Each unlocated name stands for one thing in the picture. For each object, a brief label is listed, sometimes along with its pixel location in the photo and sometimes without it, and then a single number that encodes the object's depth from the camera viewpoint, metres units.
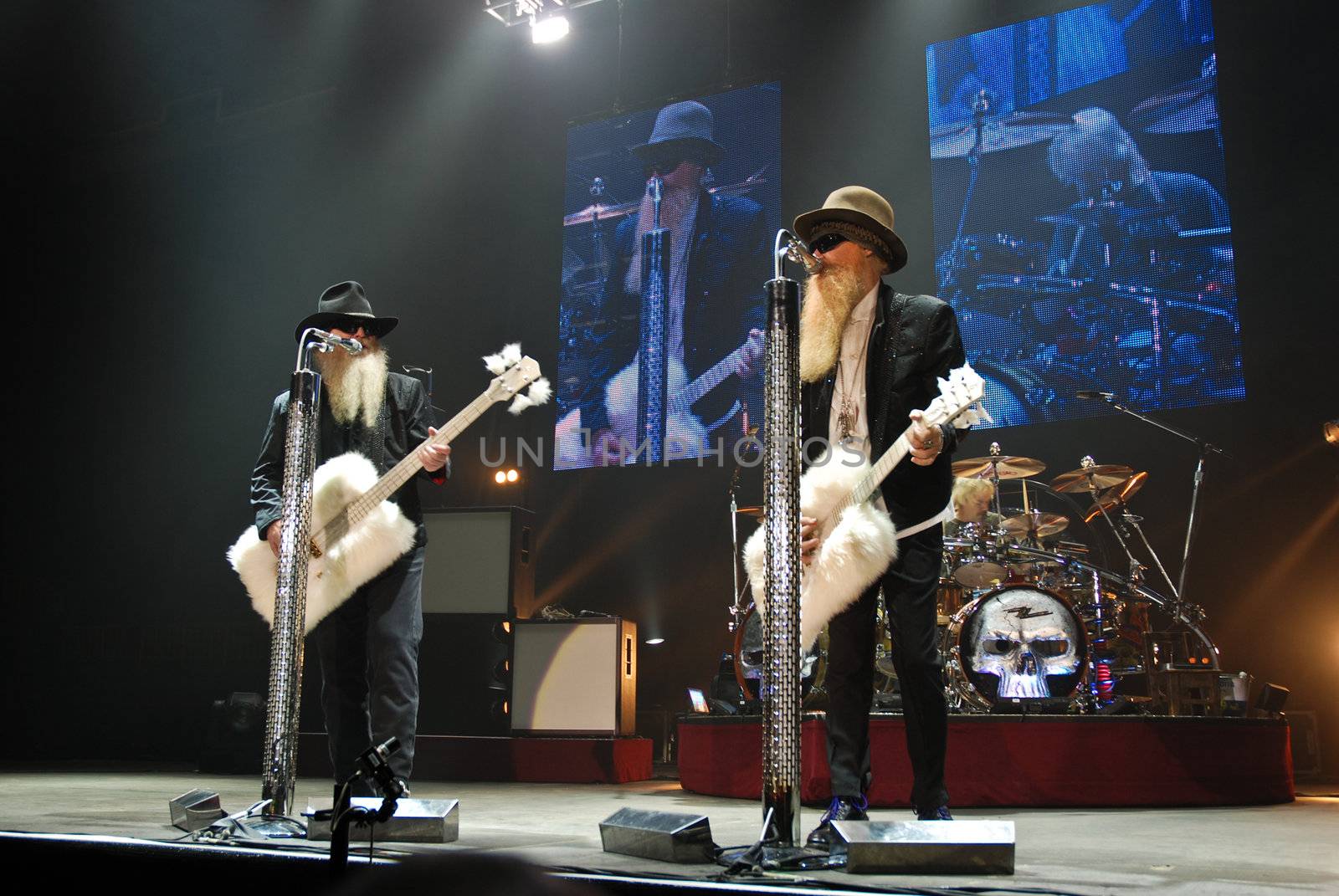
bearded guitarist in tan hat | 2.54
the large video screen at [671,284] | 6.95
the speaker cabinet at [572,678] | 6.13
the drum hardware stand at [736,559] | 6.16
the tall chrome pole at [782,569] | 2.08
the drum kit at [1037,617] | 5.09
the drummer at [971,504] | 5.55
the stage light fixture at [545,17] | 7.32
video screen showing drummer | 5.98
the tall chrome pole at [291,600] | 2.62
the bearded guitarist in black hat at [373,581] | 3.08
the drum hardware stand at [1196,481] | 5.82
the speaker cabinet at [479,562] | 6.41
